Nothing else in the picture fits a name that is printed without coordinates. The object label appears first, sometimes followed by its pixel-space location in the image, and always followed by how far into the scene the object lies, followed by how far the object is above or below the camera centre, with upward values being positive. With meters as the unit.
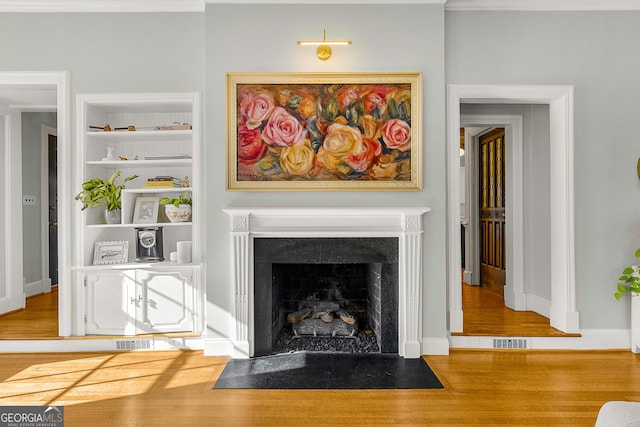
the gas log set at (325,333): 3.75 -1.06
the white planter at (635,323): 3.69 -0.94
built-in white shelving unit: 3.84 -0.49
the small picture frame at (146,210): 4.05 +0.04
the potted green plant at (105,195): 3.79 +0.17
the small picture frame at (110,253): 3.95 -0.35
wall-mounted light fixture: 3.51 +1.34
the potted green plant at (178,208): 3.90 +0.05
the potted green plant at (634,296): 3.67 -0.72
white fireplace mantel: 3.57 -0.25
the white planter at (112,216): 3.94 -0.02
